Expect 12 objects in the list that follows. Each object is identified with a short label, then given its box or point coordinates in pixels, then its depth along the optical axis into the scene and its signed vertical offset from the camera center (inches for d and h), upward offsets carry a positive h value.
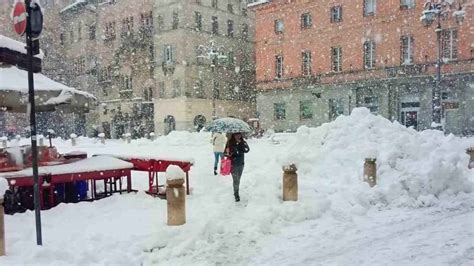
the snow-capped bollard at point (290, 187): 379.2 -56.4
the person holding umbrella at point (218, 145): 575.5 -29.2
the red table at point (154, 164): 414.3 -38.5
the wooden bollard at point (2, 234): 241.3 -58.2
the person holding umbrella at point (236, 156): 389.7 -29.8
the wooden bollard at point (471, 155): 543.5 -48.1
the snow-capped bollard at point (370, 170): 432.1 -49.9
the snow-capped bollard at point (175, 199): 305.1 -51.7
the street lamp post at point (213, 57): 1683.1 +248.0
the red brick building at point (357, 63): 1168.2 +169.8
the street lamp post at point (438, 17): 805.9 +179.6
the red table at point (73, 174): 330.3 -38.2
